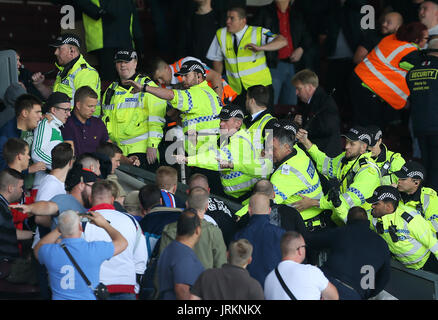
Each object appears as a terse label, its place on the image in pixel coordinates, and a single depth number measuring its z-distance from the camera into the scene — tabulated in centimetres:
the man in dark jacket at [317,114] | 1936
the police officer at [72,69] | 1928
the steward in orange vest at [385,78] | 2136
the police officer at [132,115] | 1906
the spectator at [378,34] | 2233
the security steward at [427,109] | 2027
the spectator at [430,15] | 2181
